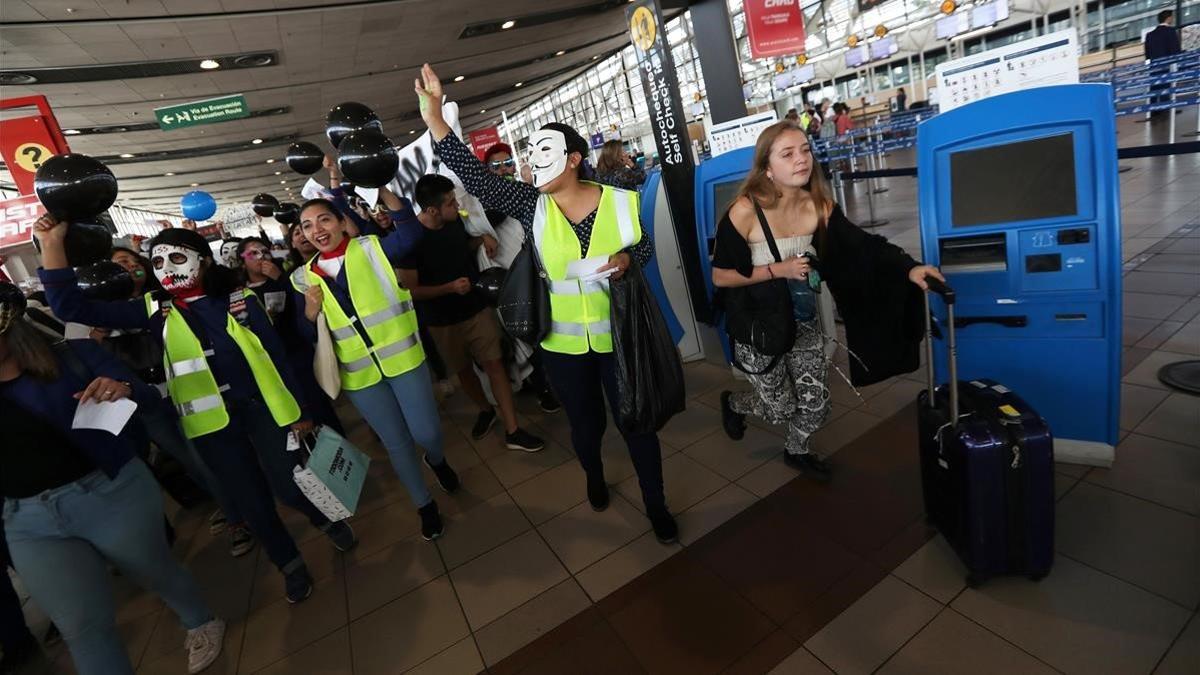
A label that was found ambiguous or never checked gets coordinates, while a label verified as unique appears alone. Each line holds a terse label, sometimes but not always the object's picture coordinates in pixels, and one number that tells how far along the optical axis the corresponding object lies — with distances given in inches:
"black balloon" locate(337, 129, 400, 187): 88.0
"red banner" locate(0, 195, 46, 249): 278.2
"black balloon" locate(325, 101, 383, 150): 110.1
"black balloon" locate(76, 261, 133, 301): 110.4
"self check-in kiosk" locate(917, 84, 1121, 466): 77.6
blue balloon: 242.6
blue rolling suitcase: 68.0
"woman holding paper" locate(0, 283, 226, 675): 68.9
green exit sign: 311.6
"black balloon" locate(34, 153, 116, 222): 78.1
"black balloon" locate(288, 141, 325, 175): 134.2
